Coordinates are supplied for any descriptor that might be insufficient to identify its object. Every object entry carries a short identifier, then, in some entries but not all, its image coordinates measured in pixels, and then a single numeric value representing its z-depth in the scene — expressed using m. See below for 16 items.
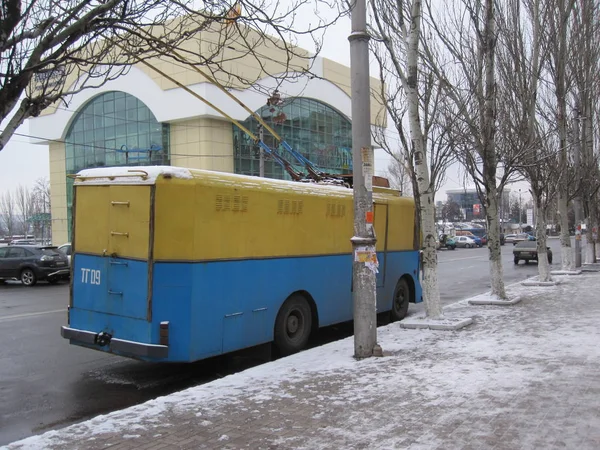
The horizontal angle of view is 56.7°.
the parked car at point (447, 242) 58.56
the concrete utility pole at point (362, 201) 7.55
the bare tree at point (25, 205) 81.38
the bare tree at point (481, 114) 12.30
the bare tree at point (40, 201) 76.51
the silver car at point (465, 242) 63.59
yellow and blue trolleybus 6.77
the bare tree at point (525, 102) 14.88
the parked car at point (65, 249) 23.28
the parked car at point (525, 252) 33.03
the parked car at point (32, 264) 21.25
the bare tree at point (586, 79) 19.27
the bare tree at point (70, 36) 4.27
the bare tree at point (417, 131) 10.08
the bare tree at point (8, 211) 80.41
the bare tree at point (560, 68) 17.83
